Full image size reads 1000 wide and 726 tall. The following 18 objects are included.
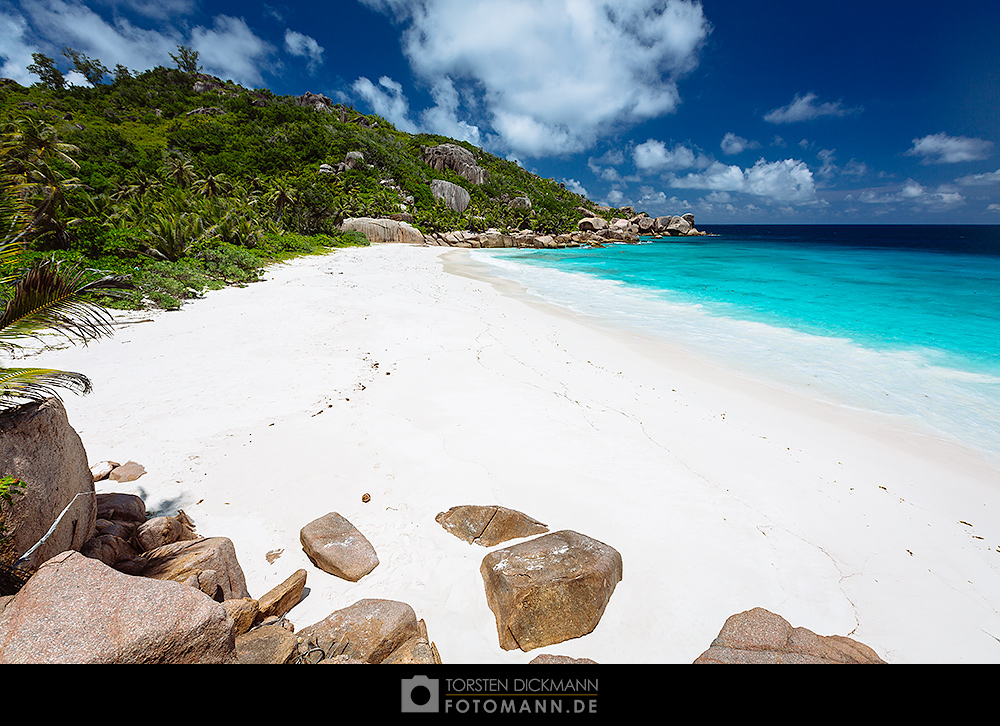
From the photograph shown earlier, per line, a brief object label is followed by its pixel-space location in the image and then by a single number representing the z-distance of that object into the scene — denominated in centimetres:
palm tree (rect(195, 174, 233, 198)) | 3534
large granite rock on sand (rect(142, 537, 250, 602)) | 303
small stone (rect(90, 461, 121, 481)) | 448
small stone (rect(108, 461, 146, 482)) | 462
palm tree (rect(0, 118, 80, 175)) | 1748
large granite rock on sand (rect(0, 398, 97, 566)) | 259
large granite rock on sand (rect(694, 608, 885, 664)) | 288
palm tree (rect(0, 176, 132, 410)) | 289
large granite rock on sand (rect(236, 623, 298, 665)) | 237
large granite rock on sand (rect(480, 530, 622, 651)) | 318
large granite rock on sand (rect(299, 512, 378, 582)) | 367
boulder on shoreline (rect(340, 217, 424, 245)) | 4850
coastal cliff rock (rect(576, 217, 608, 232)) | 8388
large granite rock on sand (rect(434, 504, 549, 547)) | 420
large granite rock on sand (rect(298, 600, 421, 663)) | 269
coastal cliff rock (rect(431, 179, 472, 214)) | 7100
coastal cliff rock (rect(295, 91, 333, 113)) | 9088
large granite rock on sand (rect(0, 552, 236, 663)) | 193
